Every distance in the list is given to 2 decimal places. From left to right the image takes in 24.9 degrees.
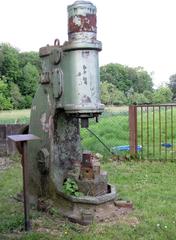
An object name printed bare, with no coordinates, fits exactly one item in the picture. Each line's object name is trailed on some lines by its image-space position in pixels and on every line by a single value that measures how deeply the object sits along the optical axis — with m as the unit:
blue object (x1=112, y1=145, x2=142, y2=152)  9.05
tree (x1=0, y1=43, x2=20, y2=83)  47.47
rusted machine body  4.47
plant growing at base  4.67
